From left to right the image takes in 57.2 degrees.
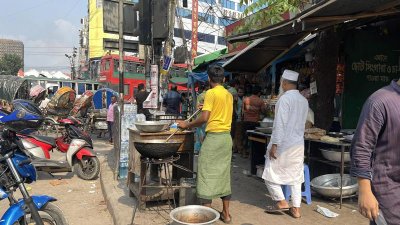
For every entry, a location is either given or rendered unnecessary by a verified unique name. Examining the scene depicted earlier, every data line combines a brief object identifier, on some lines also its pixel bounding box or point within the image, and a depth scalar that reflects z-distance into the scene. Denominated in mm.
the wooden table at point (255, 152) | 6594
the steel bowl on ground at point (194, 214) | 3627
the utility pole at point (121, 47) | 6812
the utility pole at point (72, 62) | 54888
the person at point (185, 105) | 16120
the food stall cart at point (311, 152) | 5000
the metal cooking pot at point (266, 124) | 6496
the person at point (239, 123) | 9138
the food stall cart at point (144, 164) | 4554
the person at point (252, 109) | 8719
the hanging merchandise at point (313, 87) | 6227
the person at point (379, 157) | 2182
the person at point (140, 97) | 10641
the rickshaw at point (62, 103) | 15277
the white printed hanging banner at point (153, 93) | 7016
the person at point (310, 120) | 5688
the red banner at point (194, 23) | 30016
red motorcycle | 6918
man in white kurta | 4520
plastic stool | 5094
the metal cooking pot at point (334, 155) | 5117
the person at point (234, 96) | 9156
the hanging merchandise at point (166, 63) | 8648
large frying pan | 4184
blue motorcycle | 3285
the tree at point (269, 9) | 6332
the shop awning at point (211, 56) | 12492
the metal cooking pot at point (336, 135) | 5470
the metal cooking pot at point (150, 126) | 4449
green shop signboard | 7285
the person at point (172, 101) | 10609
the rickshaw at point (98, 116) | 13938
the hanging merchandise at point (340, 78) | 7297
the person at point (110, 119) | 12030
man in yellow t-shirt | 4203
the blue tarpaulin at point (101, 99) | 17266
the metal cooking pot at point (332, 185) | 5102
